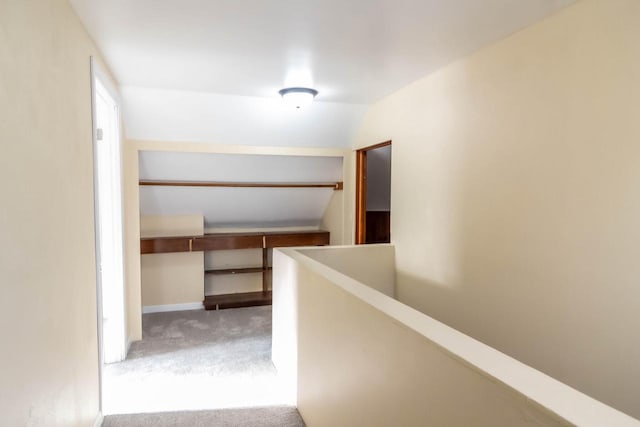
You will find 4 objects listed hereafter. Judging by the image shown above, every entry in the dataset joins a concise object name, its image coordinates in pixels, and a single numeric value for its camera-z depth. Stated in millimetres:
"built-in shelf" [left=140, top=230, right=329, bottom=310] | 4082
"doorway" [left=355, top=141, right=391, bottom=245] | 4727
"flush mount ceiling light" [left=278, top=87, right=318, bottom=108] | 3049
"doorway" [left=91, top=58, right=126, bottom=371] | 2857
